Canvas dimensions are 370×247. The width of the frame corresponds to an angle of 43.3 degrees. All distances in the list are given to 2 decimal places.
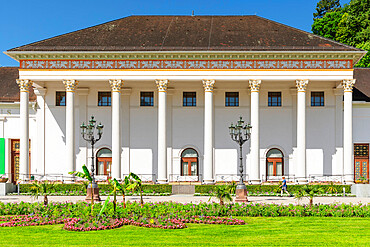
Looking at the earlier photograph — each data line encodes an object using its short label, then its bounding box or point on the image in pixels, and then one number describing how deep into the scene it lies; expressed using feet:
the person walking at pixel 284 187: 105.62
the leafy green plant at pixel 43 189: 68.03
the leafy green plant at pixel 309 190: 67.05
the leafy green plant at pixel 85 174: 67.92
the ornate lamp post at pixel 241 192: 84.07
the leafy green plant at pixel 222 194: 66.33
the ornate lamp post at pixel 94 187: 83.83
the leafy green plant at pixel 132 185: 66.22
